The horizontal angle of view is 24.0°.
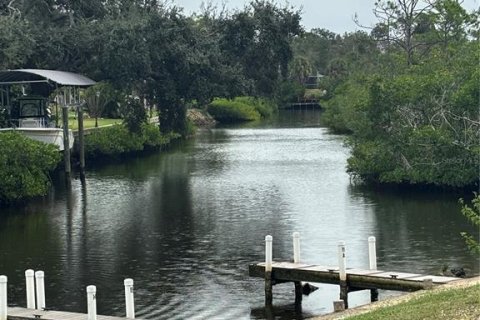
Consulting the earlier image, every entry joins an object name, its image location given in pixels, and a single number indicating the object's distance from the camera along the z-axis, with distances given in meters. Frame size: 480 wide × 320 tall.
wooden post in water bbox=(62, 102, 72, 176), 63.66
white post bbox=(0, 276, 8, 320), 26.97
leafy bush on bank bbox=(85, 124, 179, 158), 74.31
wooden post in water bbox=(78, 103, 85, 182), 66.69
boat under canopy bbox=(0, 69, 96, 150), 62.16
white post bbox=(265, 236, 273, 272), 30.64
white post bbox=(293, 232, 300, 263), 31.67
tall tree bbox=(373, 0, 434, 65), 78.69
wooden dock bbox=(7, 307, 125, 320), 26.56
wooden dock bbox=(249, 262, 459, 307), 28.78
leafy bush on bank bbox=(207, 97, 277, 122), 121.81
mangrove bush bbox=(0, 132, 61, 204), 52.50
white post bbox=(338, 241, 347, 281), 29.38
